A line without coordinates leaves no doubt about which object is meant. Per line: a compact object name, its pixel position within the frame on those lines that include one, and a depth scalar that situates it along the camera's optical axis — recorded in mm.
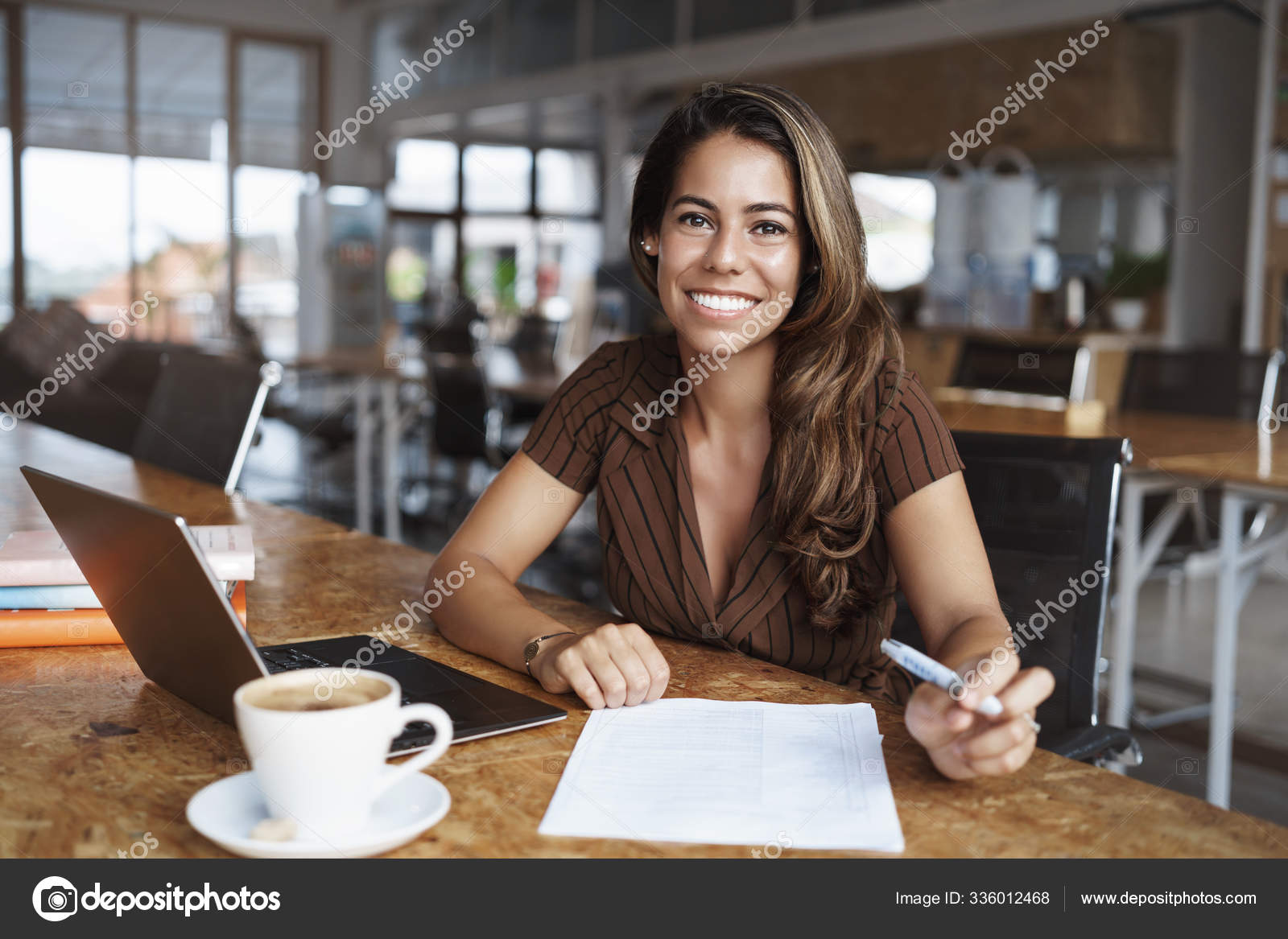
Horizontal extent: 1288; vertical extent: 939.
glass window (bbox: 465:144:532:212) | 11211
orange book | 1091
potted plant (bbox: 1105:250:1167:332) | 6191
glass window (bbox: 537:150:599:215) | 11438
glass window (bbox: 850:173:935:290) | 7340
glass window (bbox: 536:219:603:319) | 11102
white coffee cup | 646
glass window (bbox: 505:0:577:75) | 9219
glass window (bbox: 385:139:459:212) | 10969
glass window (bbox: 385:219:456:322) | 11250
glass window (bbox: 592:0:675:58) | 8430
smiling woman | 1254
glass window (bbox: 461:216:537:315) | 11375
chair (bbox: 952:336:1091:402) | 3488
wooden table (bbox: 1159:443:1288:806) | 2332
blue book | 1091
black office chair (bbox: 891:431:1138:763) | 1315
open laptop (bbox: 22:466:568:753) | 764
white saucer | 659
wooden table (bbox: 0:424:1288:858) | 705
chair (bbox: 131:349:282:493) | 2023
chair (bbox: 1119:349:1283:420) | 3441
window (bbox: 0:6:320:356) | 9484
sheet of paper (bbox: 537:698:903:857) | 725
